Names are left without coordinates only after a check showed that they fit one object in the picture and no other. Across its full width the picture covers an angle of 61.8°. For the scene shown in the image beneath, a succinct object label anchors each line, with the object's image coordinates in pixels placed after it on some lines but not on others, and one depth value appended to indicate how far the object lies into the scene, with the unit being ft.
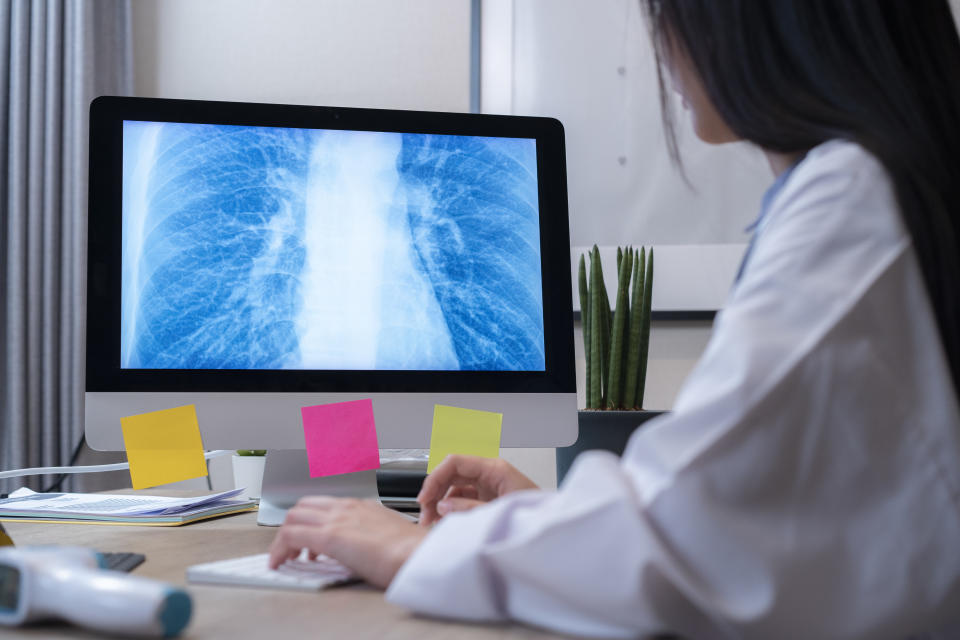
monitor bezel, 3.01
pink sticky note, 2.99
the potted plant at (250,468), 3.99
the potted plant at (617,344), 3.65
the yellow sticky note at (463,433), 3.04
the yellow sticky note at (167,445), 2.94
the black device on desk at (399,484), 3.70
